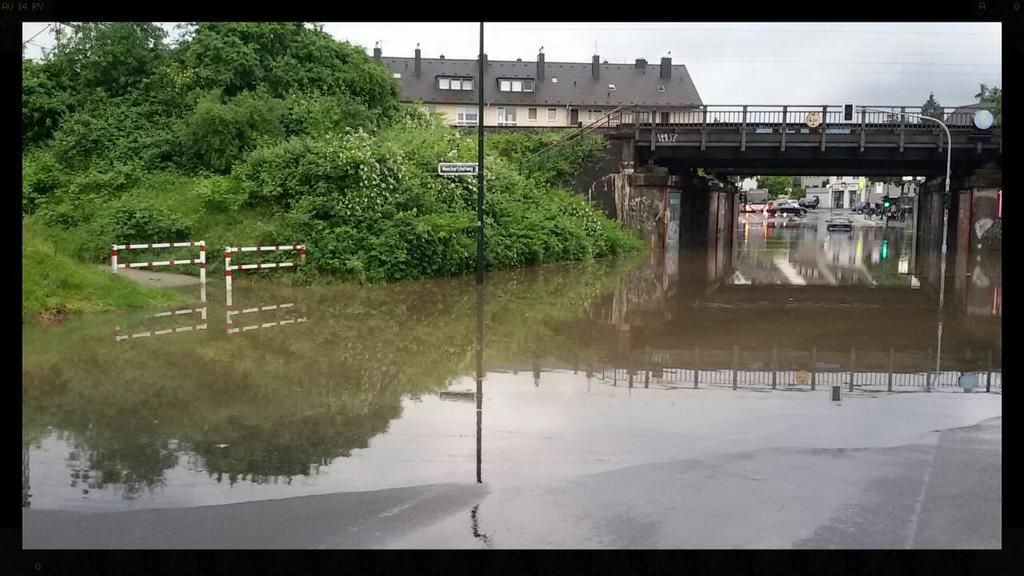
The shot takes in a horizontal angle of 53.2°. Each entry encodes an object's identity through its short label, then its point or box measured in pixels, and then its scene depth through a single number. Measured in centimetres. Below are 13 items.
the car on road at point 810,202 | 14423
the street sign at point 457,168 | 2111
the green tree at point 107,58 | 3209
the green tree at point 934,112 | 4472
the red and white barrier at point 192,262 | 2062
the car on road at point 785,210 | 11625
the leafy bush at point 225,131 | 2845
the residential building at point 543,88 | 8906
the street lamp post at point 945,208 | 2584
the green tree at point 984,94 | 9494
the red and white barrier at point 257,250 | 2058
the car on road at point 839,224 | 7786
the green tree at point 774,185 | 15000
